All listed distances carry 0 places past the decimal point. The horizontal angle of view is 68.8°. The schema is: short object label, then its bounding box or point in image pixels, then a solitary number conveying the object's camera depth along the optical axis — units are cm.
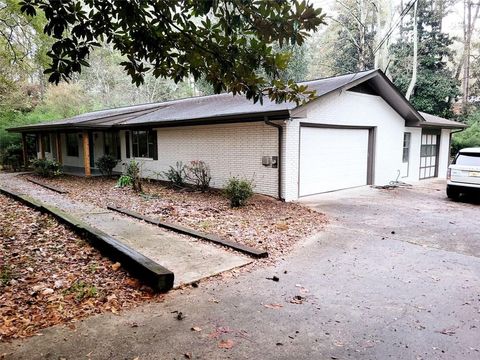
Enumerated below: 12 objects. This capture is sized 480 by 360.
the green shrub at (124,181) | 1298
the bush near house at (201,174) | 1208
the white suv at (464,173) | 1004
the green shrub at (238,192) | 901
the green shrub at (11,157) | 2150
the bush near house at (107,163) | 1616
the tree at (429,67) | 2369
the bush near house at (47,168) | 1597
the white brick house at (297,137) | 1017
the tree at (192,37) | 340
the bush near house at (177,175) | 1317
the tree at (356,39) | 2481
